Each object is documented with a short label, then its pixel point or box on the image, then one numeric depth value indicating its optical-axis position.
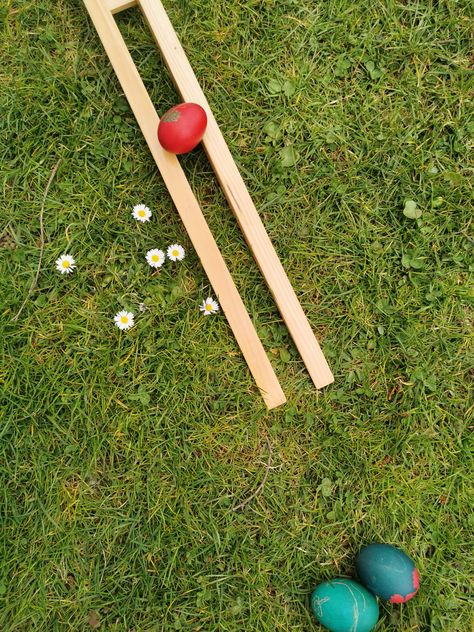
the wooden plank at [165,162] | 0.60
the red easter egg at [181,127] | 0.57
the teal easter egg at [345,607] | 0.55
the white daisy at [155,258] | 0.63
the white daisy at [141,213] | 0.63
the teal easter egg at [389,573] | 0.55
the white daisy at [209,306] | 0.62
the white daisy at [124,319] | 0.62
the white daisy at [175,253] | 0.63
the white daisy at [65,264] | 0.62
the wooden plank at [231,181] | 0.60
